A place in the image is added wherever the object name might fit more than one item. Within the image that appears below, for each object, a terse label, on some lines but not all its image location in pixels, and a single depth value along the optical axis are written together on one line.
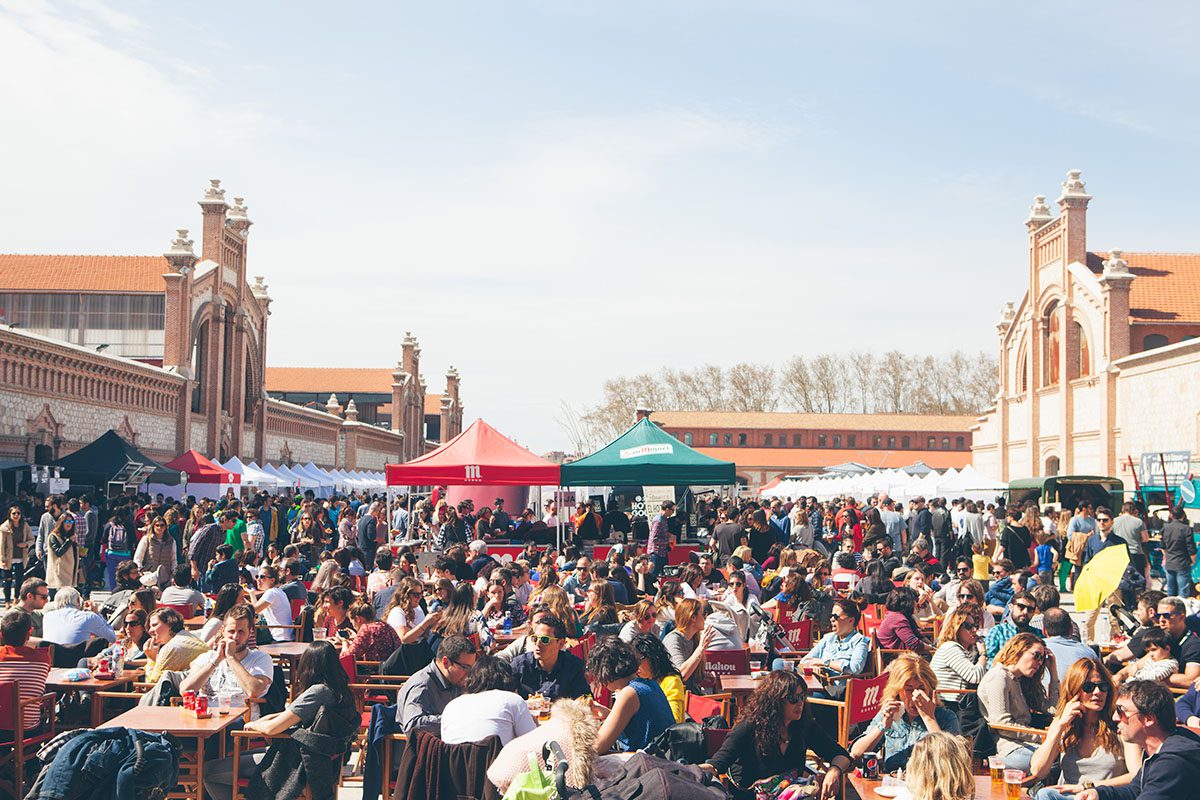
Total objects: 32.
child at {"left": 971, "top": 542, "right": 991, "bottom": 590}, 18.77
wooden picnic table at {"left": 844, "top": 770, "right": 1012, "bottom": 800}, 5.64
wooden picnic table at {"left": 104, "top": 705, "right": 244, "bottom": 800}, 6.58
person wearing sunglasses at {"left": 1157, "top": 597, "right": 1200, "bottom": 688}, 8.39
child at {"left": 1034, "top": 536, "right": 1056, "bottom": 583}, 17.94
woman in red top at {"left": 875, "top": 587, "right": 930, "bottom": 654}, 9.66
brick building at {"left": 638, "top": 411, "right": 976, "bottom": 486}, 87.00
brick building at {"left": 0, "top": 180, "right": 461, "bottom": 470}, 31.75
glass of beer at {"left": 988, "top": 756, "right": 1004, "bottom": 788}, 5.74
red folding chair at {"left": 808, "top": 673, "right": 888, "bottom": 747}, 7.38
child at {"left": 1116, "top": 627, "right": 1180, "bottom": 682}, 8.20
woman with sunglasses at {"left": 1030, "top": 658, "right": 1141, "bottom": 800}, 5.72
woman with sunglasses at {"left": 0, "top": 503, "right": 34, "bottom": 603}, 17.84
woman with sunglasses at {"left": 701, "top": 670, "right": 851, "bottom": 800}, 5.88
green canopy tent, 18.09
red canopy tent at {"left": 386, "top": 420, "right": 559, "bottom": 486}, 17.81
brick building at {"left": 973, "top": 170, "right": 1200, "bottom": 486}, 37.53
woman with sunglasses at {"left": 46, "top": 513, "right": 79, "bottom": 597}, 16.41
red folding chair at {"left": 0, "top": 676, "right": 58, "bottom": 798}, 6.89
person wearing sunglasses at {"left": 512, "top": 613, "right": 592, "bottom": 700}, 7.75
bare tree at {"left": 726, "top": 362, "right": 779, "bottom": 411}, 109.38
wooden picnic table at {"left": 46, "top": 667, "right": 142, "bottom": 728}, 8.09
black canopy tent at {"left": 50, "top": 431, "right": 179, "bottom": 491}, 25.28
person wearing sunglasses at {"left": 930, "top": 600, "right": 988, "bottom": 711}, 7.97
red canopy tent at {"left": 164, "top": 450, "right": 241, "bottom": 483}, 29.52
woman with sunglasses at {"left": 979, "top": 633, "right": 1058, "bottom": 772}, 6.93
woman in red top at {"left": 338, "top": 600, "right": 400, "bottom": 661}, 8.71
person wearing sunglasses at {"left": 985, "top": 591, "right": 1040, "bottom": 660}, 9.46
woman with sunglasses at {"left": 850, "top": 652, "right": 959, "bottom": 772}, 6.35
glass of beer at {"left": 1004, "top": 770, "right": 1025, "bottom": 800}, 5.55
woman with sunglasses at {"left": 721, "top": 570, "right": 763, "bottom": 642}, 10.65
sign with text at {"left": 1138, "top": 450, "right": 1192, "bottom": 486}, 29.55
